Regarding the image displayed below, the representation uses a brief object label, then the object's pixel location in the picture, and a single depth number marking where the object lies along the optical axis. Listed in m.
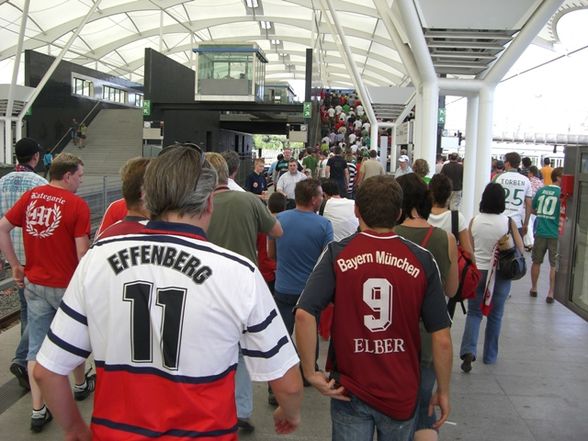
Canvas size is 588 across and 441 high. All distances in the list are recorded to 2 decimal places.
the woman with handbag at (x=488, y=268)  5.41
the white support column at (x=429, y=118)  11.27
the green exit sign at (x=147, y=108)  30.44
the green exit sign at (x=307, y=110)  28.92
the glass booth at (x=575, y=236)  3.93
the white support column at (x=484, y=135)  11.48
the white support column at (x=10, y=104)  26.26
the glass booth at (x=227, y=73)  34.59
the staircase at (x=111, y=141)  34.00
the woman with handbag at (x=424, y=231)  3.33
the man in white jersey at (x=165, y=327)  1.68
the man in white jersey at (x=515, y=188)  7.83
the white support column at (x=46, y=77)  26.98
